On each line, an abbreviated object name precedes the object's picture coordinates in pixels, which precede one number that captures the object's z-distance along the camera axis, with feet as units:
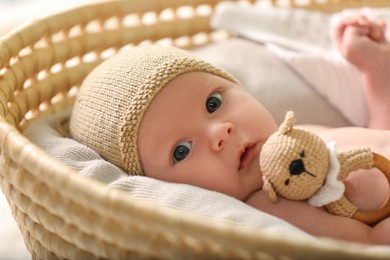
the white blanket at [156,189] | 1.86
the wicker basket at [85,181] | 1.62
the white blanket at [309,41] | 2.56
